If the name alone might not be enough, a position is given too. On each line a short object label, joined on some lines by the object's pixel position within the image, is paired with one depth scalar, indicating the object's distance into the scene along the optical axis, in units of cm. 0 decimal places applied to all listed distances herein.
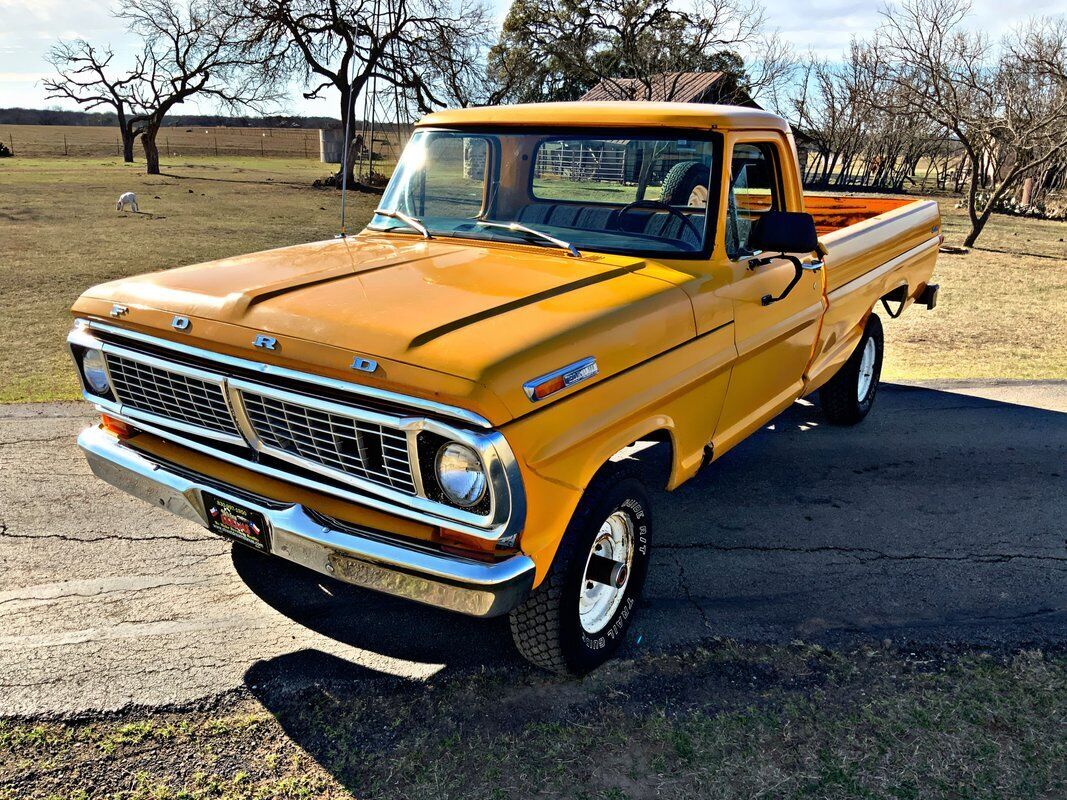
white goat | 2077
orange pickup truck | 271
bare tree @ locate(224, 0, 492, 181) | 3080
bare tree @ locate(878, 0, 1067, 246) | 1741
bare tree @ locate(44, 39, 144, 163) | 4150
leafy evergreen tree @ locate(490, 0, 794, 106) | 2911
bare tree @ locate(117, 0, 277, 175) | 3797
